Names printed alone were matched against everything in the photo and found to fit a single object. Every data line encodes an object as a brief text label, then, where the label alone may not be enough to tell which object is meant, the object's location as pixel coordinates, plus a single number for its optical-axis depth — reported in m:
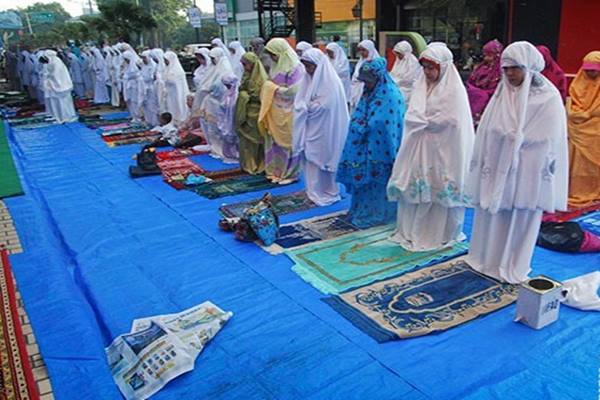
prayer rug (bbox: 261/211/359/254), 4.13
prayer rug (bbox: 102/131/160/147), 8.55
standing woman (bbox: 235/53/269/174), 6.02
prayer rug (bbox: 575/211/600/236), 4.16
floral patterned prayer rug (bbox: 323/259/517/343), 2.92
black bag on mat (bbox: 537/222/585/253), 3.75
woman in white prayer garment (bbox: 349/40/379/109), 7.20
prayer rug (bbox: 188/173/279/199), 5.60
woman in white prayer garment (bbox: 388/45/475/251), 3.55
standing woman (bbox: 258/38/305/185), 5.55
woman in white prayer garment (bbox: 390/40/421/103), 6.52
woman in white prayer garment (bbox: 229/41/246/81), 9.10
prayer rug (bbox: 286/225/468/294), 3.50
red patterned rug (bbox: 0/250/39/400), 2.38
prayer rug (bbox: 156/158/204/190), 6.09
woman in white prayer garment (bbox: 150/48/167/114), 9.06
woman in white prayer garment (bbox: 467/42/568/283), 2.96
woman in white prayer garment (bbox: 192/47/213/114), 7.33
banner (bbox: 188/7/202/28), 16.08
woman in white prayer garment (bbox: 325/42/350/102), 8.36
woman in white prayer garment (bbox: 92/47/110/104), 13.18
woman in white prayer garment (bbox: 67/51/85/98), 14.48
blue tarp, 2.48
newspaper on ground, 2.53
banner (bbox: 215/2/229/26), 15.37
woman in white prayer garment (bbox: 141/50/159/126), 9.55
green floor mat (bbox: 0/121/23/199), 5.87
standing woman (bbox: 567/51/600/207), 4.57
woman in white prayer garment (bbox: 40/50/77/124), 10.68
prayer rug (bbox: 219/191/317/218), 4.94
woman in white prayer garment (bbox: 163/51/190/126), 8.69
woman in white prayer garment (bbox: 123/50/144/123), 9.85
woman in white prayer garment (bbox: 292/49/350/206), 4.86
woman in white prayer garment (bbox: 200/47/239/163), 6.57
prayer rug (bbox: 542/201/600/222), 4.36
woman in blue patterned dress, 4.05
